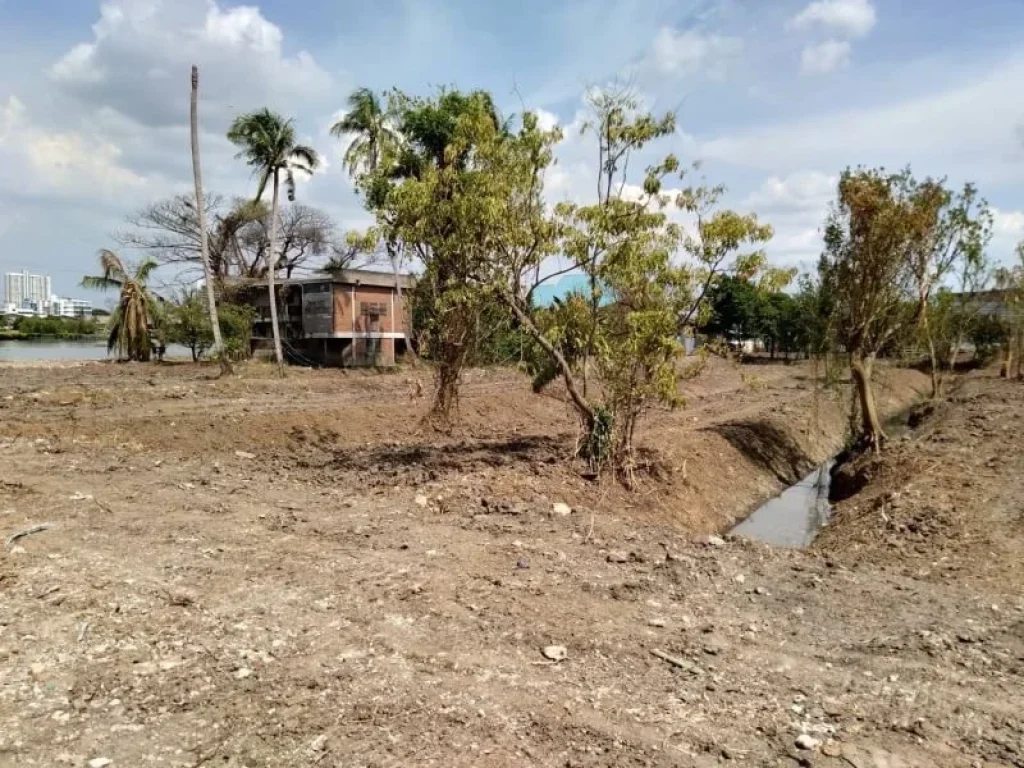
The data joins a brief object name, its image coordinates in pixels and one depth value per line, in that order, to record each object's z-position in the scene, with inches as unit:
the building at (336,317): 1384.1
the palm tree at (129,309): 1251.2
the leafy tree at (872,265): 517.0
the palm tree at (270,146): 1101.1
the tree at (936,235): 534.0
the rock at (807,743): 148.9
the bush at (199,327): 1264.8
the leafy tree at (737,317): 1840.6
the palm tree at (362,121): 1106.1
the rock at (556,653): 187.9
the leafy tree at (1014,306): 1077.1
